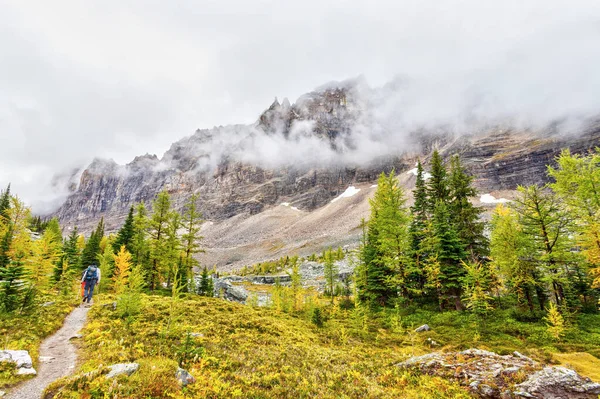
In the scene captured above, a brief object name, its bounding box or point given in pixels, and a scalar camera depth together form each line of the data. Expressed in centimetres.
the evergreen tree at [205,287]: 3177
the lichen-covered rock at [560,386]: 888
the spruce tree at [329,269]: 3788
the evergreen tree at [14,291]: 1445
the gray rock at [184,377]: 778
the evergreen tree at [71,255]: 3623
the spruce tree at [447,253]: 2347
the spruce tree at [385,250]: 2478
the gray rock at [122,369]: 751
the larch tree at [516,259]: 2109
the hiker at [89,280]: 2000
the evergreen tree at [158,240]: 3055
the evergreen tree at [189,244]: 3184
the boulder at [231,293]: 4331
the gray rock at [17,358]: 821
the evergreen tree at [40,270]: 1903
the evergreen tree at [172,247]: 3097
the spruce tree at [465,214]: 2575
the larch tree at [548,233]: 1922
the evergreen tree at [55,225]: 6521
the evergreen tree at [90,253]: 3925
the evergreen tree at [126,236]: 3638
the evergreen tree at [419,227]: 2541
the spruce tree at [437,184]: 2892
